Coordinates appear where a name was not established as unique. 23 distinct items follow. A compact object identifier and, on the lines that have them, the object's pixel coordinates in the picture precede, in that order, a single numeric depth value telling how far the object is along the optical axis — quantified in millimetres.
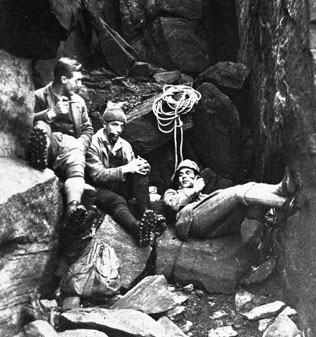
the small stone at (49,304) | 5217
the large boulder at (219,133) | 8375
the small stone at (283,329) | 4984
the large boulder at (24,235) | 4902
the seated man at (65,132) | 5465
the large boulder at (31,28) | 5348
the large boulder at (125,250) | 5875
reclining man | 5609
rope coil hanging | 8250
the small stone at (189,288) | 5875
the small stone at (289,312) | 5215
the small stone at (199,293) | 5820
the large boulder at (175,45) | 11375
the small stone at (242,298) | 5566
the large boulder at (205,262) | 5832
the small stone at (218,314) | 5516
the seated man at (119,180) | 6133
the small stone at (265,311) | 5332
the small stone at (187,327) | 5285
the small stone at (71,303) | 5168
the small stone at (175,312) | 5410
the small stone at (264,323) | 5204
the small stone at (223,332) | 5215
